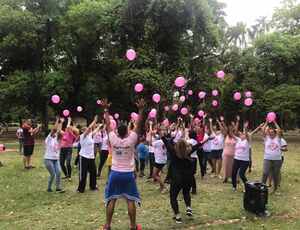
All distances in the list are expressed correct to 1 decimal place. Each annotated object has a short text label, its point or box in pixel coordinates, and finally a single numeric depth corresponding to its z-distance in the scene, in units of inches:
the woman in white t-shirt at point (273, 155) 397.1
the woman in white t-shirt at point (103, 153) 500.6
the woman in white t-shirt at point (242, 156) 406.9
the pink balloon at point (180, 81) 469.4
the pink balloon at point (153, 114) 446.4
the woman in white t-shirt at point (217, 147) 518.3
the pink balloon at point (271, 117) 397.1
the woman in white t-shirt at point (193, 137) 420.8
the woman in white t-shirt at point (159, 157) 424.4
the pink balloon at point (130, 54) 350.9
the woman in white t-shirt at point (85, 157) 404.8
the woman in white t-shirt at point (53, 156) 409.1
